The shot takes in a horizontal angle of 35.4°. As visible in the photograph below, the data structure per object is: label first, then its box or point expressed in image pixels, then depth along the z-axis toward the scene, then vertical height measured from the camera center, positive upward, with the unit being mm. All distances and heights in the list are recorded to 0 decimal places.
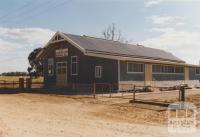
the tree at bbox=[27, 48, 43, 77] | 64387 +1898
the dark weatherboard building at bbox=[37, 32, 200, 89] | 29234 +1167
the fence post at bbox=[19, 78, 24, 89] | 32438 -731
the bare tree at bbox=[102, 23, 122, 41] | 66388 +8700
